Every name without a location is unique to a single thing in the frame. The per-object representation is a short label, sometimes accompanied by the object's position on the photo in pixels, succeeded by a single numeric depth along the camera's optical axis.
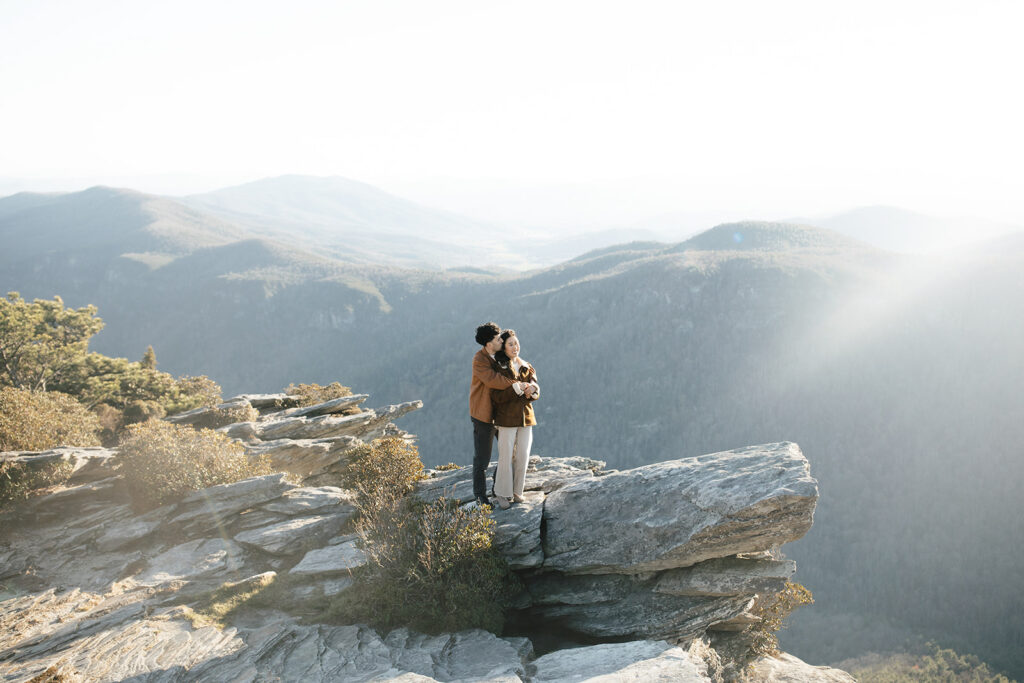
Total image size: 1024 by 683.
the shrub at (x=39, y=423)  16.89
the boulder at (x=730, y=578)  12.13
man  11.62
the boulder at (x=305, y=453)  19.03
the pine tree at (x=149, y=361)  33.40
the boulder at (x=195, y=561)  13.48
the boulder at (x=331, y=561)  12.98
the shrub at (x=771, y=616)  13.90
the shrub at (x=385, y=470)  15.40
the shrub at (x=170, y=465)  16.17
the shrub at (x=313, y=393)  27.94
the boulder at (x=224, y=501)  15.41
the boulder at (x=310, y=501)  15.65
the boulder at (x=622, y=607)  12.25
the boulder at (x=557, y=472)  15.20
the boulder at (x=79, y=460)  15.36
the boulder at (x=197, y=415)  22.92
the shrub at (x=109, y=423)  22.81
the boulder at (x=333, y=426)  21.16
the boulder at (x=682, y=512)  11.41
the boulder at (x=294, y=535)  14.34
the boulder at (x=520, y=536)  12.86
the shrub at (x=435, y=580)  11.93
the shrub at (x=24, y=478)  15.03
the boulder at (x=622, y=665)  9.65
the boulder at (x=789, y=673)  13.02
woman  11.90
